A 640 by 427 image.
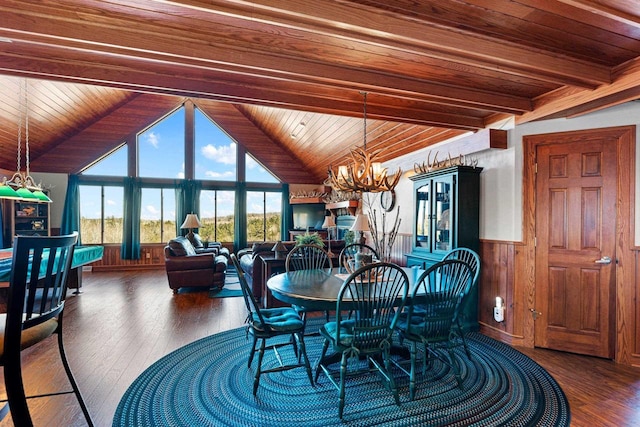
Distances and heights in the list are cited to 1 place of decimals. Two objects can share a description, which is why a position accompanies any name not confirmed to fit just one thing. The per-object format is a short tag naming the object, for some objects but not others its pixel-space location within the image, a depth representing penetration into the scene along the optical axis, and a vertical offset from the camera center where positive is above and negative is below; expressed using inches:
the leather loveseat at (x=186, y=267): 207.0 -37.9
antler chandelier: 116.4 +14.3
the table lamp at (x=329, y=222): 268.2 -9.0
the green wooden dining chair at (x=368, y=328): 80.7 -31.6
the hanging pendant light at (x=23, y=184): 169.3 +16.2
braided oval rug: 78.1 -52.8
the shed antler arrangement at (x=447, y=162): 153.6 +27.1
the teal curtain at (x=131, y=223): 309.4 -11.8
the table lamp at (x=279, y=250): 174.7 -21.6
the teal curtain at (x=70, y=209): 294.5 +2.0
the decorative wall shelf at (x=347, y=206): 280.8 +6.3
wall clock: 229.0 +9.2
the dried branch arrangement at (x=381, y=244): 99.1 -10.5
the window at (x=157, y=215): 322.3 -3.7
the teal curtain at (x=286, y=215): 362.9 -3.3
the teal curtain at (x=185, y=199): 327.0 +13.6
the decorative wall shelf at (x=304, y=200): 353.7 +14.3
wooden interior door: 114.7 -12.3
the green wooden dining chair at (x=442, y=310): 90.5 -29.2
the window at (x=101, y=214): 307.6 -2.7
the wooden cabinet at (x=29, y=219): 259.1 -7.0
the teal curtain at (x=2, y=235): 243.3 -19.8
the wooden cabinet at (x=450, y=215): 141.4 -0.9
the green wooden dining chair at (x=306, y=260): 129.4 -24.0
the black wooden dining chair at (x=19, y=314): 53.4 -18.9
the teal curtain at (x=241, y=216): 344.8 -4.6
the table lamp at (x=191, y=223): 271.9 -10.1
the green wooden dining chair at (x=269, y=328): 90.9 -35.5
